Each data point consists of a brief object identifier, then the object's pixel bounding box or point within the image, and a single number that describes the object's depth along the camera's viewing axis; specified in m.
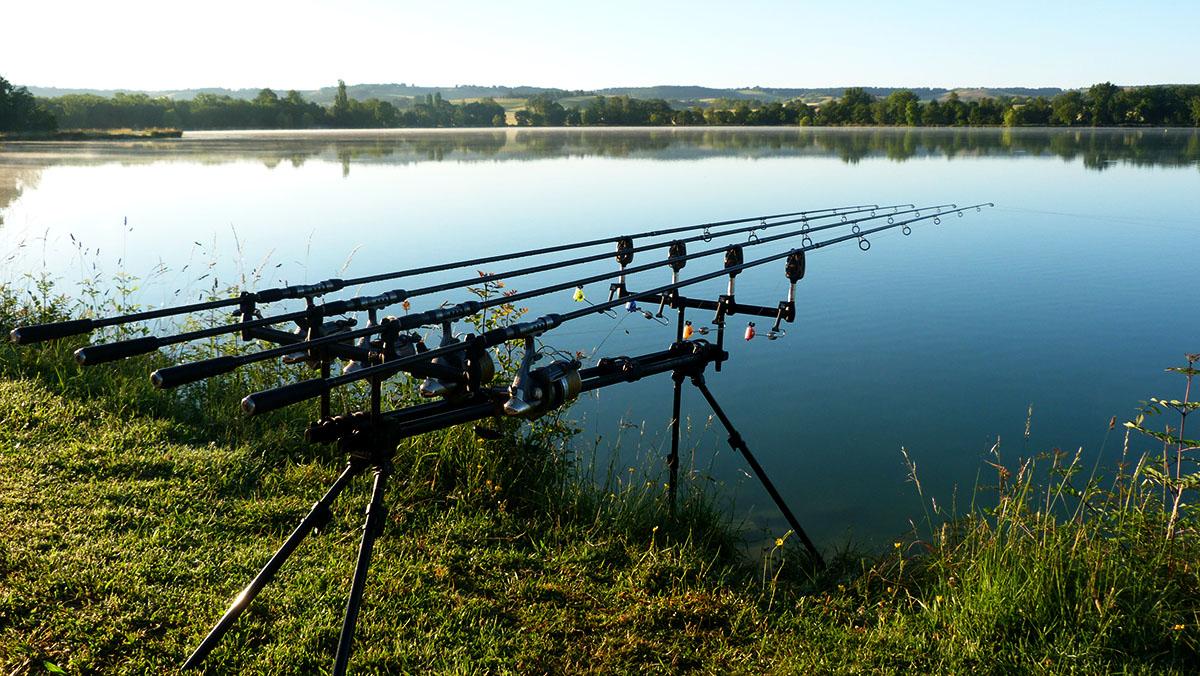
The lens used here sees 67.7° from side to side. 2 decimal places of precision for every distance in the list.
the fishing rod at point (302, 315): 1.95
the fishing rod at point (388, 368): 1.78
